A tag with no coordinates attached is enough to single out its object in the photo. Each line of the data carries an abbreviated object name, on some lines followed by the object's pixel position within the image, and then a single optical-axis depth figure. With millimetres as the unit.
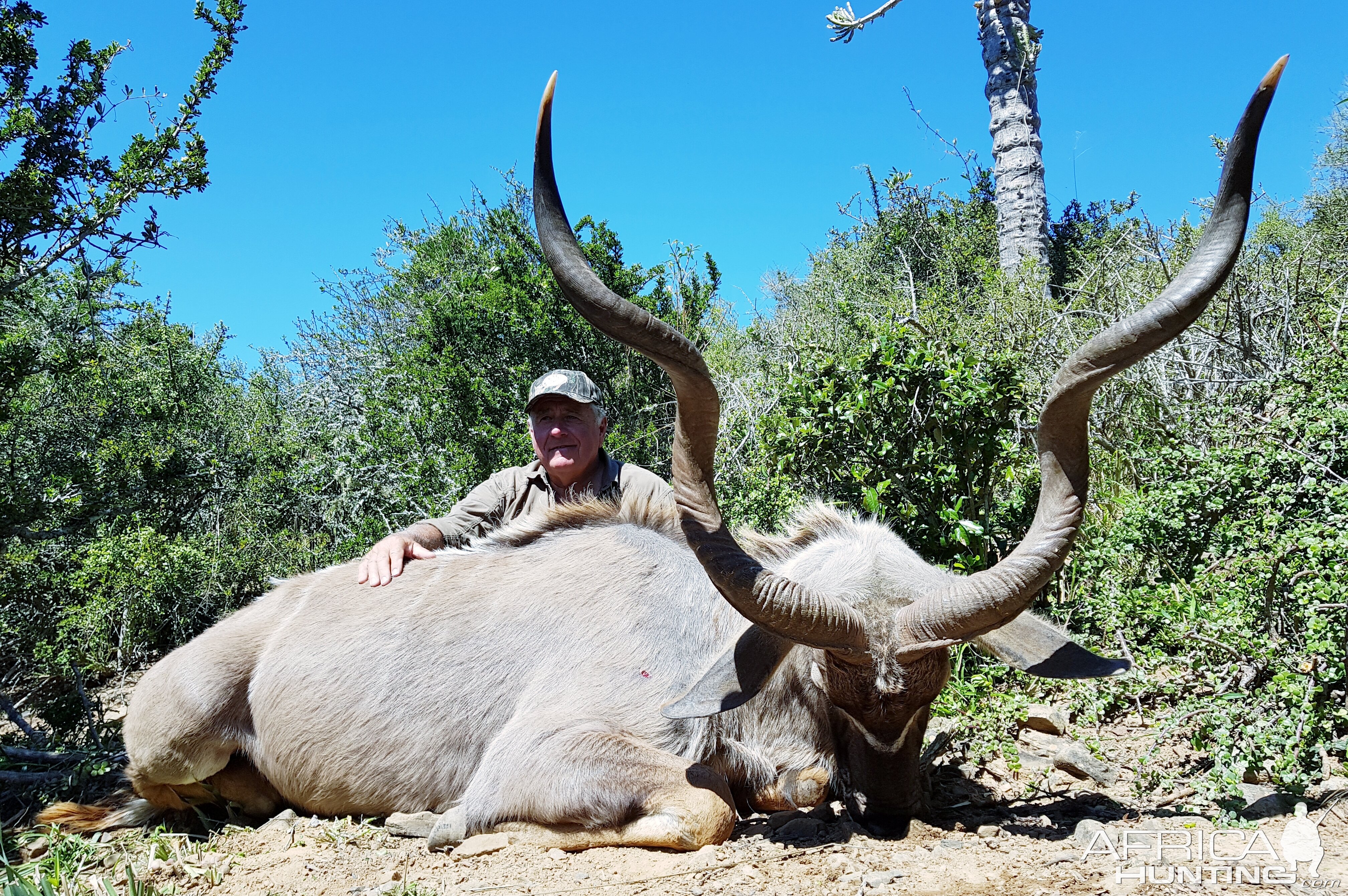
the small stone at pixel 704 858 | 3182
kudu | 3119
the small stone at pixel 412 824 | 3920
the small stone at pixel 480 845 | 3535
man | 5109
